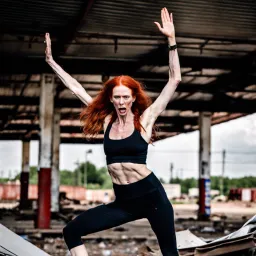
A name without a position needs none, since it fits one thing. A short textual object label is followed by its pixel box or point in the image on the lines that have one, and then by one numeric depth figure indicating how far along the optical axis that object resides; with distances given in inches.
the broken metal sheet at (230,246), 224.5
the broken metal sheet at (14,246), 159.1
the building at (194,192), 3812.0
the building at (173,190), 3592.3
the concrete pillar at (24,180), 1441.9
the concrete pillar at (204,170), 993.5
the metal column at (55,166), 966.4
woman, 145.2
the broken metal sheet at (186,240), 261.7
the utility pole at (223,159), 3625.0
